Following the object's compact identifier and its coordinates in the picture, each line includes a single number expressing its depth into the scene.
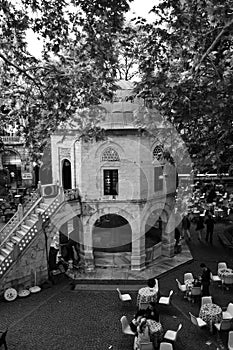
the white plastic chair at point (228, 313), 13.04
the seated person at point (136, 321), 12.09
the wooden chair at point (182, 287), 15.76
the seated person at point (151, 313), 12.23
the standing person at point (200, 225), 24.73
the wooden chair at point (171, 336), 11.82
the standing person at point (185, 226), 24.82
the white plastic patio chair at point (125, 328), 12.37
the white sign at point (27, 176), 41.50
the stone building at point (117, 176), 18.70
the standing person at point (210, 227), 23.82
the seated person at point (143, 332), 11.17
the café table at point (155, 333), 11.88
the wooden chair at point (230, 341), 11.08
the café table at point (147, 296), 14.41
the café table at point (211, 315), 12.75
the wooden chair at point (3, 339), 11.68
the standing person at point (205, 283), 15.11
